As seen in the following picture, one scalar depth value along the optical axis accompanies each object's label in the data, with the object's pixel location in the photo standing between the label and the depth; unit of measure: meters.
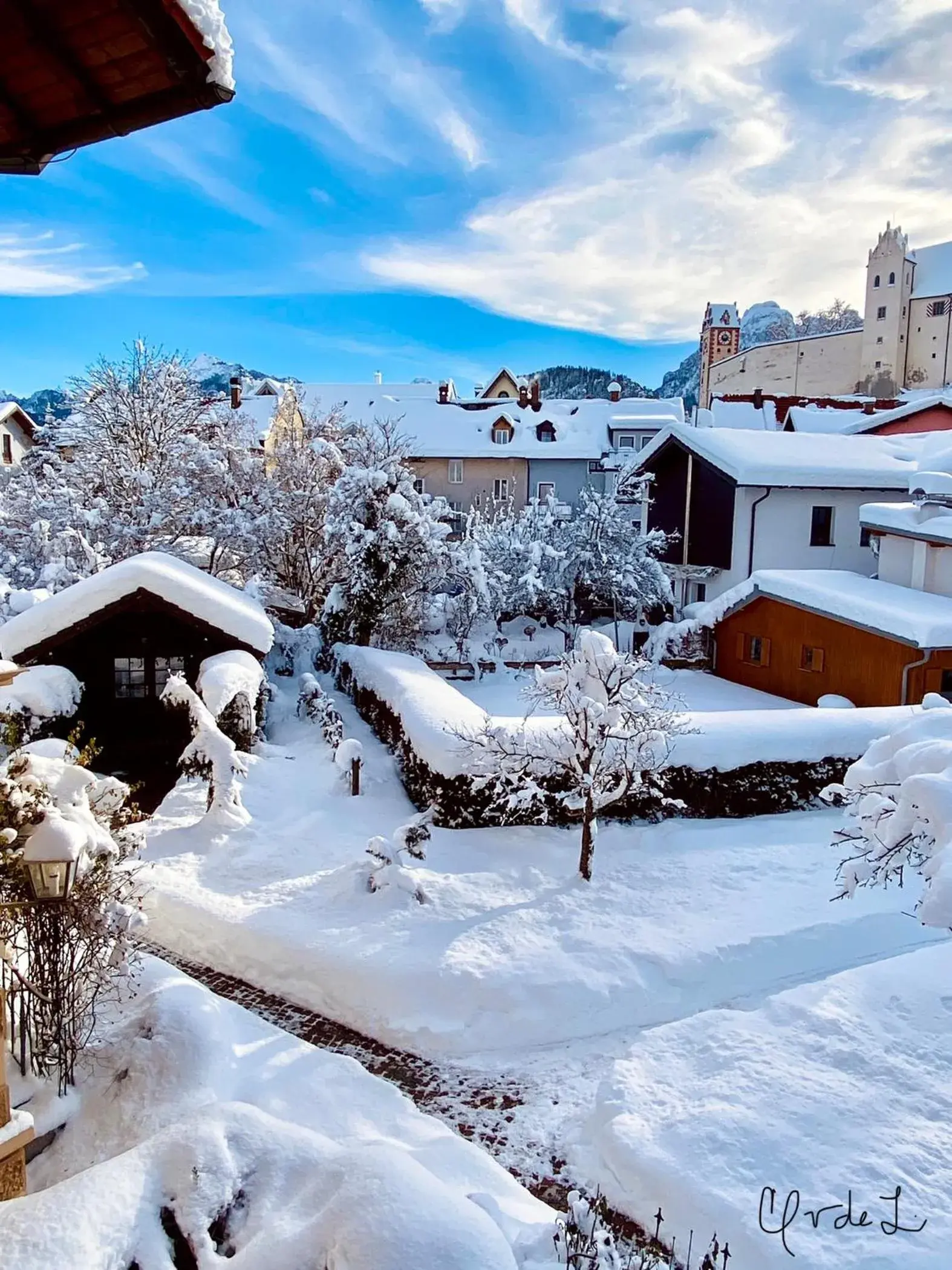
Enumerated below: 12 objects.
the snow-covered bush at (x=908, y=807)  6.53
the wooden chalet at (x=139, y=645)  15.62
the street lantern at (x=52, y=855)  6.05
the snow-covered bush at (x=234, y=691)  14.48
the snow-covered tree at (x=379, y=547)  21.52
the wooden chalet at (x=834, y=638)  17.55
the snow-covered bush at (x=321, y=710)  16.70
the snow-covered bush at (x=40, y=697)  15.10
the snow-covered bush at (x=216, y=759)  12.82
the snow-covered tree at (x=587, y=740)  11.35
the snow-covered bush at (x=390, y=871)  10.70
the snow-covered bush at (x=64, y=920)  6.20
